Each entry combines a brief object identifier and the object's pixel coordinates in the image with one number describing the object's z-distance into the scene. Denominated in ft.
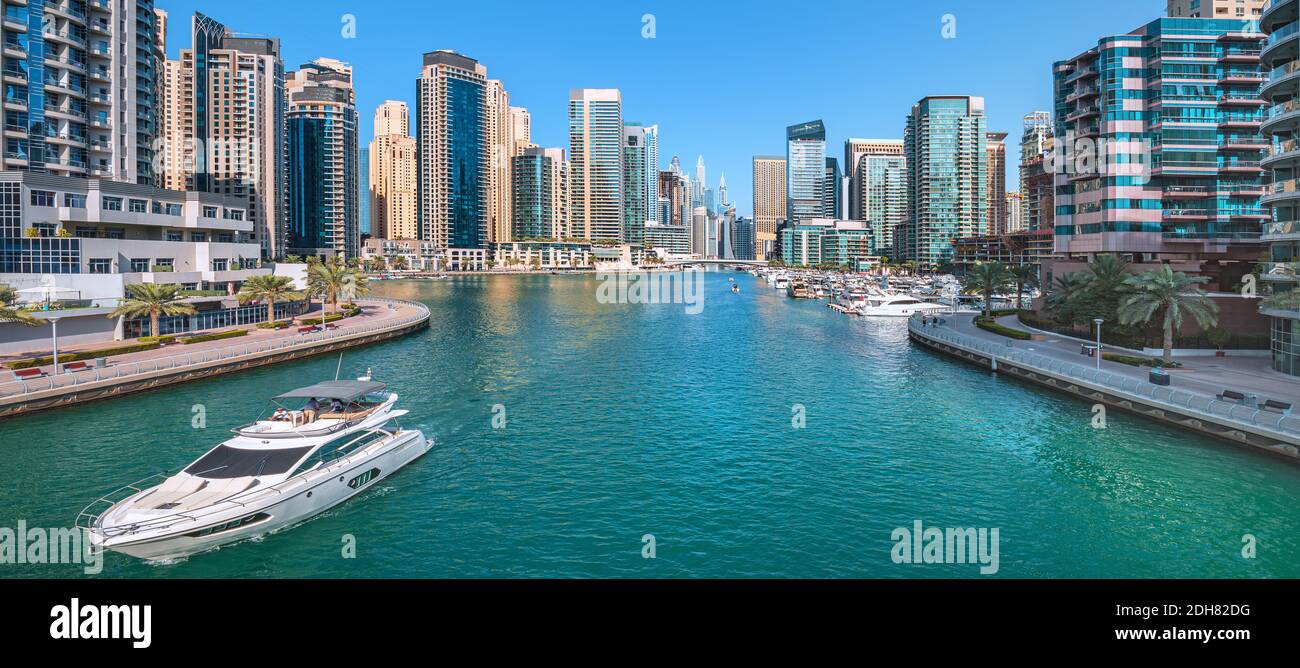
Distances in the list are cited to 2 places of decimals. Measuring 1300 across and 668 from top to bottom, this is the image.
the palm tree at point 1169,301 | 167.73
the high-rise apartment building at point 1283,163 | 157.89
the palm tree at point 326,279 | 308.60
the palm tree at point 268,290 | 264.93
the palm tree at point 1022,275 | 314.14
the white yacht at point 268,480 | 84.48
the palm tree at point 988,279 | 300.81
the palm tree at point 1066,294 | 210.79
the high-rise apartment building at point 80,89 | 258.98
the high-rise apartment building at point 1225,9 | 382.22
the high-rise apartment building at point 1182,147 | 239.71
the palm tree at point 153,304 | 211.00
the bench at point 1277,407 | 121.17
